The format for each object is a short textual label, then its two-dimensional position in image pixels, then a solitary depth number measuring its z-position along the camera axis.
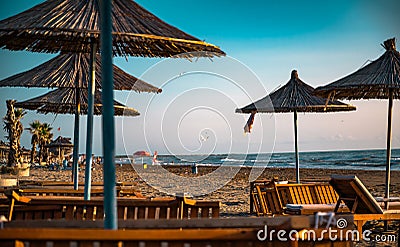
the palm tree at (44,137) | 46.91
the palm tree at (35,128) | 45.97
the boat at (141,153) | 45.74
